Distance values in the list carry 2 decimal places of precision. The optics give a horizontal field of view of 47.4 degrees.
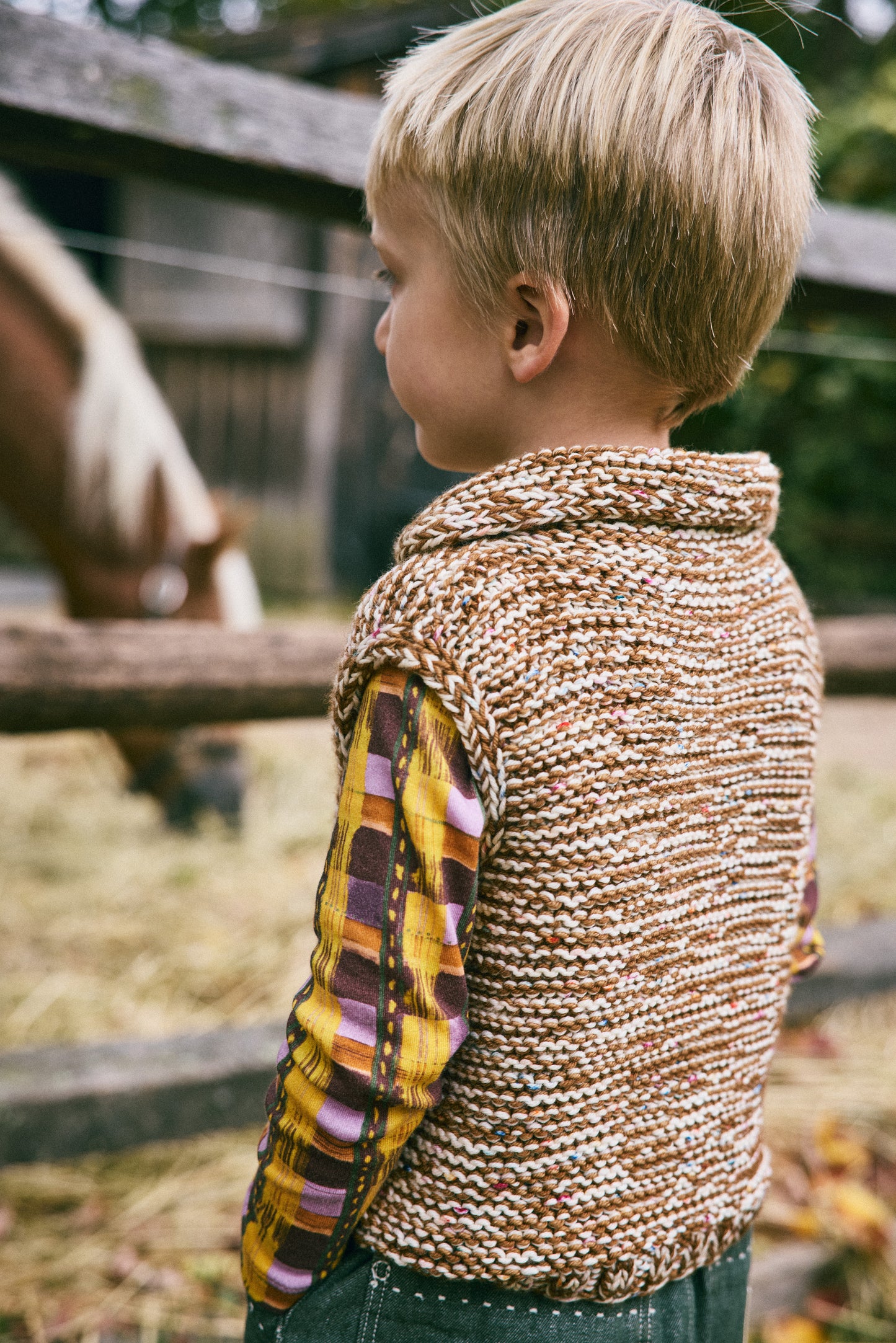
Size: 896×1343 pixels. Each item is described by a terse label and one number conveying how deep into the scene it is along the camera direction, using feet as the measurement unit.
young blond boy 2.07
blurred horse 7.72
